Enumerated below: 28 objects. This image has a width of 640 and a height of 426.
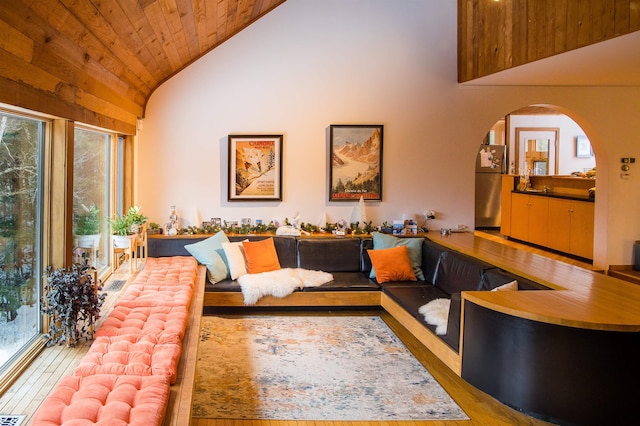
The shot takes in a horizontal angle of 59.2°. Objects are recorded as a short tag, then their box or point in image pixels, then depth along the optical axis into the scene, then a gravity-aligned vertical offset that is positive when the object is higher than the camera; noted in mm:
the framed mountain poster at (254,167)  6664 +261
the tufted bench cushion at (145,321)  3556 -892
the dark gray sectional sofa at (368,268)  4770 -779
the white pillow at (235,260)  6020 -764
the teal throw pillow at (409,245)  6203 -607
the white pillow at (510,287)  4028 -678
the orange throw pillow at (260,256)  6148 -738
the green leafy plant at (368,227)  6719 -442
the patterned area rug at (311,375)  3680 -1404
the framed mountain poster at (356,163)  6738 +333
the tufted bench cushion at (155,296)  4207 -852
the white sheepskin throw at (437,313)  4345 -997
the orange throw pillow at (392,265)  6020 -796
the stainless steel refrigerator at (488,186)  11008 +120
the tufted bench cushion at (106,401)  2404 -977
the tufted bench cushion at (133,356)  2945 -937
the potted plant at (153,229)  6488 -478
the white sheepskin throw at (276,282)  5750 -968
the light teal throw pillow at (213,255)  5961 -717
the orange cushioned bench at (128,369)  2455 -953
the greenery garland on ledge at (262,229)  6582 -465
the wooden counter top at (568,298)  3160 -672
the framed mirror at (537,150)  12203 +937
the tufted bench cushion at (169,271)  5023 -805
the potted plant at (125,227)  5590 -401
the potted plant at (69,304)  3455 -731
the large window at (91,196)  4691 -87
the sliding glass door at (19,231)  3260 -277
